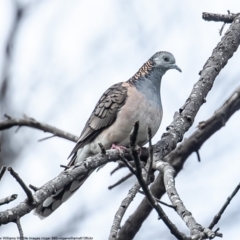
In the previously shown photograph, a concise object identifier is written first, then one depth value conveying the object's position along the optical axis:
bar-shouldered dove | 9.19
